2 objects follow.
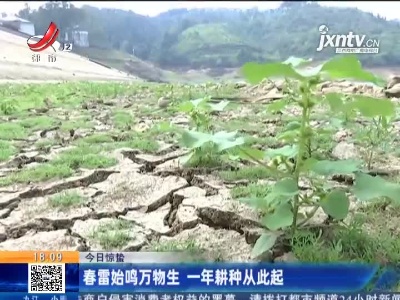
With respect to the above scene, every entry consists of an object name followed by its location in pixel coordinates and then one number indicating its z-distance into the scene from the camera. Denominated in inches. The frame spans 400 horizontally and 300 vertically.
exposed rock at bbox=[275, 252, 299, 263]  44.4
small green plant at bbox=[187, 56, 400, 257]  41.3
